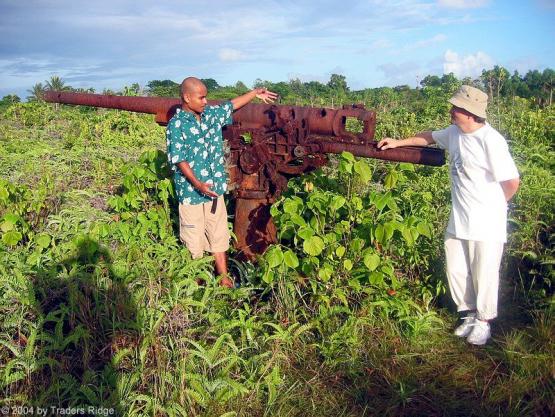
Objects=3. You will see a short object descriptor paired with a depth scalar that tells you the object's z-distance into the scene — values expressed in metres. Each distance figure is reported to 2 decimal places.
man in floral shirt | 3.56
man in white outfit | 3.02
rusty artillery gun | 3.71
